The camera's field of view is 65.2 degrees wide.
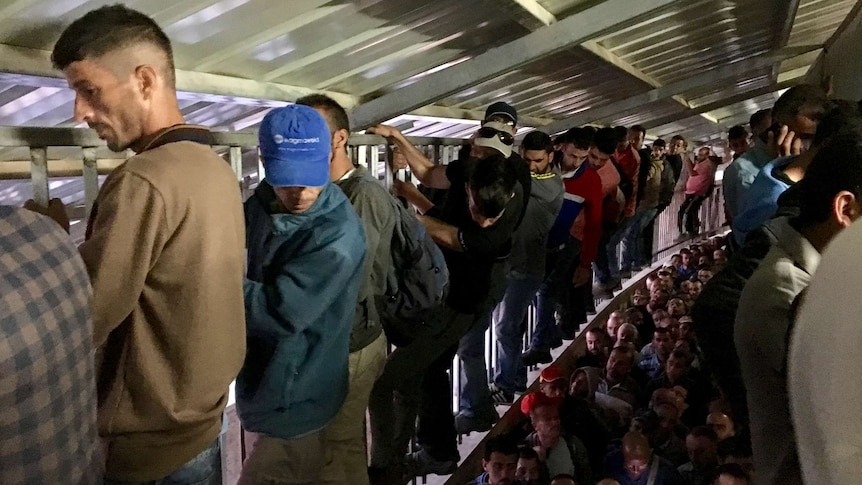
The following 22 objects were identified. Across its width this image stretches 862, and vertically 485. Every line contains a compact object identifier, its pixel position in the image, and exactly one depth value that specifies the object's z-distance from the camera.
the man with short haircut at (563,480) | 2.76
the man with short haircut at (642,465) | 2.94
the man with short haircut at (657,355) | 4.45
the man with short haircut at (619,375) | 4.15
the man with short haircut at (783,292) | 1.28
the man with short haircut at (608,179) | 4.11
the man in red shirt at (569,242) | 3.97
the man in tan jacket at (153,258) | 1.09
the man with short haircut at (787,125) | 2.62
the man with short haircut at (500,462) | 3.02
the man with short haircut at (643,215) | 5.61
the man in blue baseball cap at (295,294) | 1.54
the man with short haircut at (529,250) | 3.43
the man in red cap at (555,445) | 3.14
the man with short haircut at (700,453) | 2.99
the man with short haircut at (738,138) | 4.54
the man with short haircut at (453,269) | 2.56
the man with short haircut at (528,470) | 2.97
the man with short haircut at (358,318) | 1.94
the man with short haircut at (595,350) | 4.59
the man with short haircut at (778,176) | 2.05
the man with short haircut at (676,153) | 6.63
